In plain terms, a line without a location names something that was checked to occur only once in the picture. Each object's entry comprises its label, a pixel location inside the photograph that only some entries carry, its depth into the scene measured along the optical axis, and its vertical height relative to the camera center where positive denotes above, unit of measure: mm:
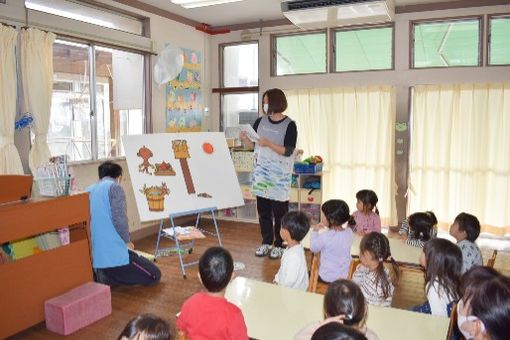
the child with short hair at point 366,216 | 3744 -656
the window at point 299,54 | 6000 +1253
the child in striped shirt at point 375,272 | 2326 -719
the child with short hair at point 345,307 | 1505 -586
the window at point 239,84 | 6473 +876
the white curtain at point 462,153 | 5066 -138
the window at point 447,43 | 5223 +1215
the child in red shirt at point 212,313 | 1547 -630
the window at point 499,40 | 5074 +1196
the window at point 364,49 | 5602 +1232
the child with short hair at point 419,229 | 3262 -675
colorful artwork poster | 5906 +626
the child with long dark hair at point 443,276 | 2102 -669
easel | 4062 -1193
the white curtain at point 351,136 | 5512 +69
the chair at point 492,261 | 2629 -742
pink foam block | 2941 -1180
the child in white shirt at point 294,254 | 2525 -670
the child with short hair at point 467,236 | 2770 -647
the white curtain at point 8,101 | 3686 +357
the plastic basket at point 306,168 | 5520 -341
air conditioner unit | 4148 +1338
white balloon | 5566 +993
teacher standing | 4371 -203
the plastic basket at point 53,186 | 3203 -332
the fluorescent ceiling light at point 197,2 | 4521 +1481
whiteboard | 4020 -314
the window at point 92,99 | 4531 +492
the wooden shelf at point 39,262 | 2812 -858
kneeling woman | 3525 -800
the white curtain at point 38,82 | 3903 +549
